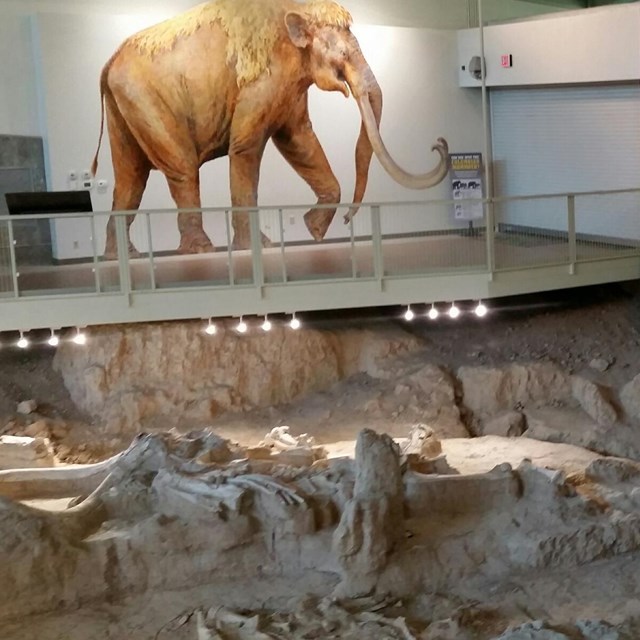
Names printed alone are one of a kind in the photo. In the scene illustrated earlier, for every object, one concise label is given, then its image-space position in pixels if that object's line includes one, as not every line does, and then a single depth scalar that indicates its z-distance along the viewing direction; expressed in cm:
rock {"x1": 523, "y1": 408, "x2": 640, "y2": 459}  1593
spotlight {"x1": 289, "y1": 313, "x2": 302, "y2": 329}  1688
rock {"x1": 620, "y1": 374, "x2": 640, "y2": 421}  1627
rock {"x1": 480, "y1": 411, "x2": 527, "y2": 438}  1669
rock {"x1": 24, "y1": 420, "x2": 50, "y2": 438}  1631
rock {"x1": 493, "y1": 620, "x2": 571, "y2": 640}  981
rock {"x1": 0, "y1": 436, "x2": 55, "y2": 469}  1510
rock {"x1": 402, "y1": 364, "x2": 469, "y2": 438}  1677
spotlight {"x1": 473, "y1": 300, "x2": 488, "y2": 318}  1666
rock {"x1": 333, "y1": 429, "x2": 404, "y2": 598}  1135
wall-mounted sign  1952
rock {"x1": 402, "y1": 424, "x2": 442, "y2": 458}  1507
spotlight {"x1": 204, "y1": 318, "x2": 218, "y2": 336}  1683
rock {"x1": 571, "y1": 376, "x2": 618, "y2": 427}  1629
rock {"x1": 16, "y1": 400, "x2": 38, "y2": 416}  1684
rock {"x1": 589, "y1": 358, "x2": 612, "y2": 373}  1708
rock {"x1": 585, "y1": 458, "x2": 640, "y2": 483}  1370
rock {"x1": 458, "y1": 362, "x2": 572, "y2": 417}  1709
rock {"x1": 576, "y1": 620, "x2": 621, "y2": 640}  979
